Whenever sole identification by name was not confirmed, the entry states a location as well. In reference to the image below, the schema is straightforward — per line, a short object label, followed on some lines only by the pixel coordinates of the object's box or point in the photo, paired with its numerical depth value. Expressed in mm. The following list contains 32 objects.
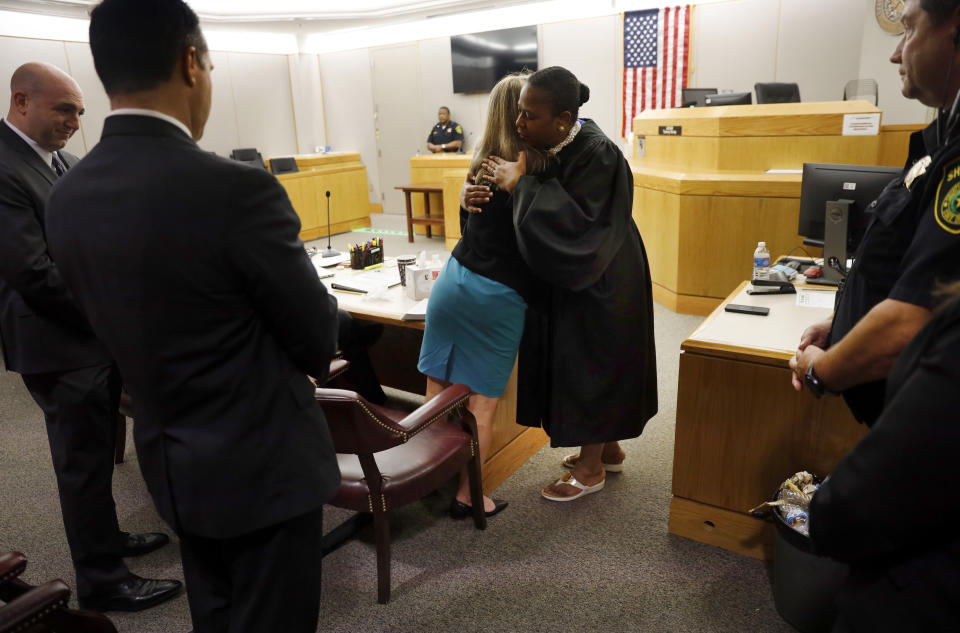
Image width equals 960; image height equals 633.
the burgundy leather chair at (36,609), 1206
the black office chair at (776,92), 6523
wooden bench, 7766
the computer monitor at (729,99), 5422
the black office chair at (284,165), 8766
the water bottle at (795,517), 1791
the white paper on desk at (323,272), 3475
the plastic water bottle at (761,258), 2934
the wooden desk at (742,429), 1996
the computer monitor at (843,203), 2697
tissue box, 2908
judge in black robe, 2029
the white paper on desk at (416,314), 2641
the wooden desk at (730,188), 4297
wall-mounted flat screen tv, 8992
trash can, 1729
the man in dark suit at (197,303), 997
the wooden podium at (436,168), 8117
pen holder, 3551
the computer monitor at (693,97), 6368
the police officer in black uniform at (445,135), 9336
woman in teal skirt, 2186
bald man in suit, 1814
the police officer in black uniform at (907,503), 723
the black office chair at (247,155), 9255
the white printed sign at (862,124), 4230
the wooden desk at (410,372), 2717
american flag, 7848
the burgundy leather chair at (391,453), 1810
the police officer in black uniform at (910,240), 1005
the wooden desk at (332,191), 8734
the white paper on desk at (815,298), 2447
